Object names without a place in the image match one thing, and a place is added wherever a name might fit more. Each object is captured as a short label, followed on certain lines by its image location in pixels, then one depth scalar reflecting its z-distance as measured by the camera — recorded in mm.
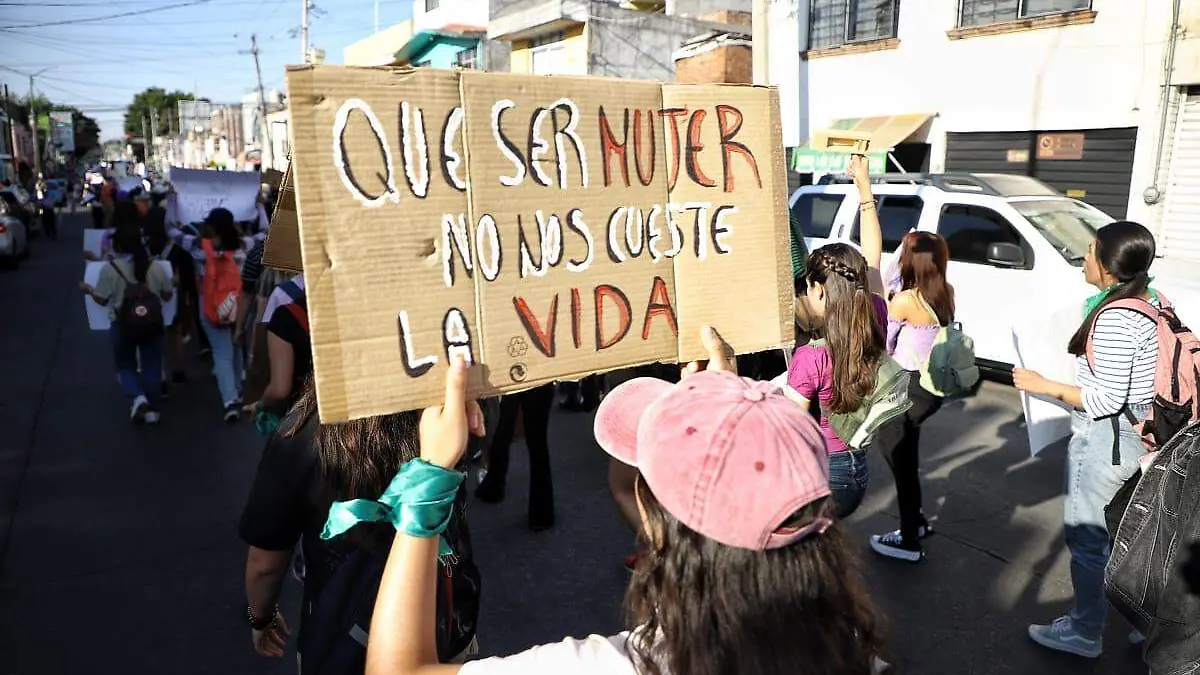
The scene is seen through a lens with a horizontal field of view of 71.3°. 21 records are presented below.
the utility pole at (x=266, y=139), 39625
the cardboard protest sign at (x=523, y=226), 1454
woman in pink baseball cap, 1205
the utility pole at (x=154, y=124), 100125
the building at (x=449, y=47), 26500
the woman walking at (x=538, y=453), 4934
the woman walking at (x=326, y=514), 1913
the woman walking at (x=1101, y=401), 3199
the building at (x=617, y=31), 20438
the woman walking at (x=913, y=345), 4410
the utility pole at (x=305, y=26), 33625
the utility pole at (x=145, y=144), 99794
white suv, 7461
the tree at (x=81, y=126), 94512
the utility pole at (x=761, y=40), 15672
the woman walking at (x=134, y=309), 6930
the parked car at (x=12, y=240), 17094
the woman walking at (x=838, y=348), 3334
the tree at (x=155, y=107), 102875
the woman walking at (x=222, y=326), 7133
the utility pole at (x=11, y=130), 49906
